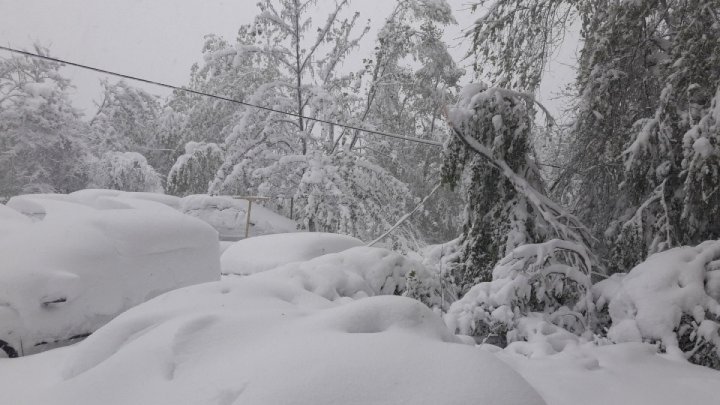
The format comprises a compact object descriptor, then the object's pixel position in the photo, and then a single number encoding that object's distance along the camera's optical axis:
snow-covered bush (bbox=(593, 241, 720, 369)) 3.82
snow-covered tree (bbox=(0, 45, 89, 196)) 20.30
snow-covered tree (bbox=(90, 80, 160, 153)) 24.59
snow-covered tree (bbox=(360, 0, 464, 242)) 16.64
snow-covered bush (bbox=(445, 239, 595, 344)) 4.59
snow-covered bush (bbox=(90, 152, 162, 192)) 21.44
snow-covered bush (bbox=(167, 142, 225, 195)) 16.20
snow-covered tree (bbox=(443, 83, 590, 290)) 5.40
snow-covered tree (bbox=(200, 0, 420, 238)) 14.30
